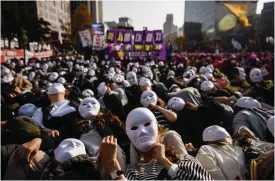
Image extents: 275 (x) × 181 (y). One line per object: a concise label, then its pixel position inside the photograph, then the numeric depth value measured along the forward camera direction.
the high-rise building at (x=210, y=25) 72.69
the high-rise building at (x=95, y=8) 115.59
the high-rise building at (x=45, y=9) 73.56
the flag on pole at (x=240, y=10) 26.79
